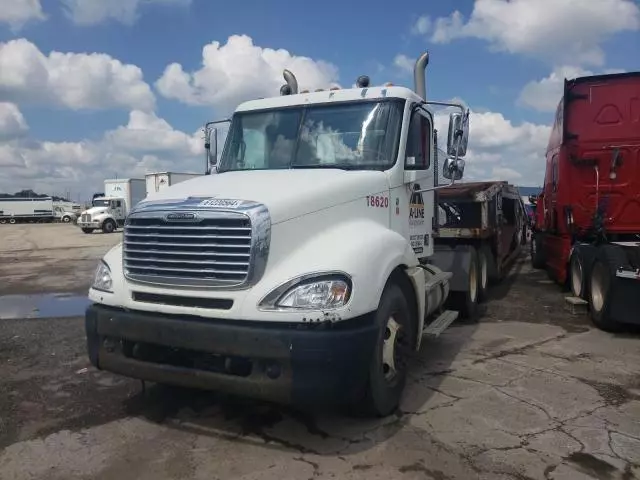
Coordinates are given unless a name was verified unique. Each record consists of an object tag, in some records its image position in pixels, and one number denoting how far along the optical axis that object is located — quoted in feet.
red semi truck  29.01
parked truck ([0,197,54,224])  190.70
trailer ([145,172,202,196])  103.59
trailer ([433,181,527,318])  27.48
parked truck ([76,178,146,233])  126.52
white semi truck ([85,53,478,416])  12.21
